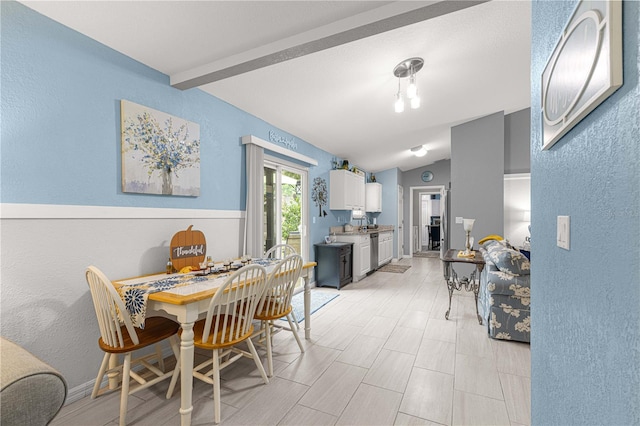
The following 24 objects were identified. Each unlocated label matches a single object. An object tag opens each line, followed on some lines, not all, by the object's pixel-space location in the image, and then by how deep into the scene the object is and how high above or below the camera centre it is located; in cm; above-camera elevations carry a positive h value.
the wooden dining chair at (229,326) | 179 -80
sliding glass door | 401 +9
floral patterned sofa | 277 -84
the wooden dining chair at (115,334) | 167 -79
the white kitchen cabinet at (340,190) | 552 +41
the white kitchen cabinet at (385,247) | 652 -87
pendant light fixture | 278 +144
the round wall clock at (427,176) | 836 +102
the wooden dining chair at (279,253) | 396 -59
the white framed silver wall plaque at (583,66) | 58 +37
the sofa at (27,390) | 74 -49
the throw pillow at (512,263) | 277 -50
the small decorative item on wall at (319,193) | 502 +33
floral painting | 222 +50
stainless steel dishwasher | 602 -84
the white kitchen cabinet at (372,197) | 725 +36
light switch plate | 89 -7
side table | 329 -62
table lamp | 365 -21
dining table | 169 -60
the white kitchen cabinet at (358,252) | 533 -78
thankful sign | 240 -33
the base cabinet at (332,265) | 481 -92
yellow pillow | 405 -39
